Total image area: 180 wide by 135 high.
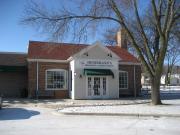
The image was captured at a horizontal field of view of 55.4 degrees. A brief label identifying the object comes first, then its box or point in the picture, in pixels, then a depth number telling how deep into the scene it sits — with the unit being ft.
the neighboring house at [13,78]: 56.02
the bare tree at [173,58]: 65.79
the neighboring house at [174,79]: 186.41
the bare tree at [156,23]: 38.16
